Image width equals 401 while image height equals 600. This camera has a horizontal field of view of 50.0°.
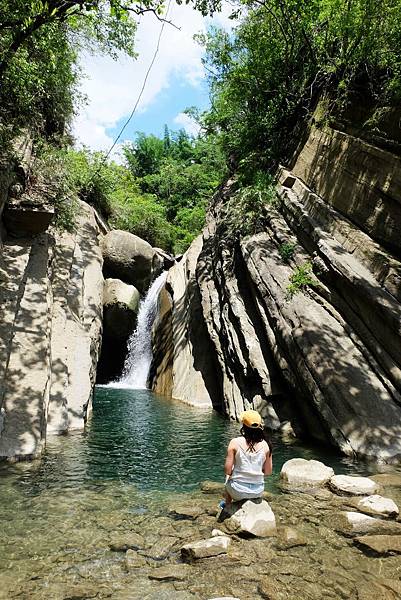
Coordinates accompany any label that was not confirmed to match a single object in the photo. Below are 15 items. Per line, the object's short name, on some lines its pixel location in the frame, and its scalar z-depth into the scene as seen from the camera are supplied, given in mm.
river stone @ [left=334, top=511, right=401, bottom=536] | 4906
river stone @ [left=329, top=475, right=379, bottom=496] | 6094
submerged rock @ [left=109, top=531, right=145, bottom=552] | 4543
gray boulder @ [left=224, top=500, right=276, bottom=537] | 4770
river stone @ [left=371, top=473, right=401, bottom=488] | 6527
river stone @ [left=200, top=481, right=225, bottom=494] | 6387
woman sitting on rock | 5016
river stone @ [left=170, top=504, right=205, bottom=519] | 5453
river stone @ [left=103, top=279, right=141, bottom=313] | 19031
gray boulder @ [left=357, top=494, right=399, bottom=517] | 5302
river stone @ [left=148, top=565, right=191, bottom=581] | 3988
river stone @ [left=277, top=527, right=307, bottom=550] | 4609
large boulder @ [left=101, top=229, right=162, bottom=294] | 19844
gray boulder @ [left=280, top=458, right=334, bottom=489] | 6527
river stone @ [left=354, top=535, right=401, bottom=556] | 4473
